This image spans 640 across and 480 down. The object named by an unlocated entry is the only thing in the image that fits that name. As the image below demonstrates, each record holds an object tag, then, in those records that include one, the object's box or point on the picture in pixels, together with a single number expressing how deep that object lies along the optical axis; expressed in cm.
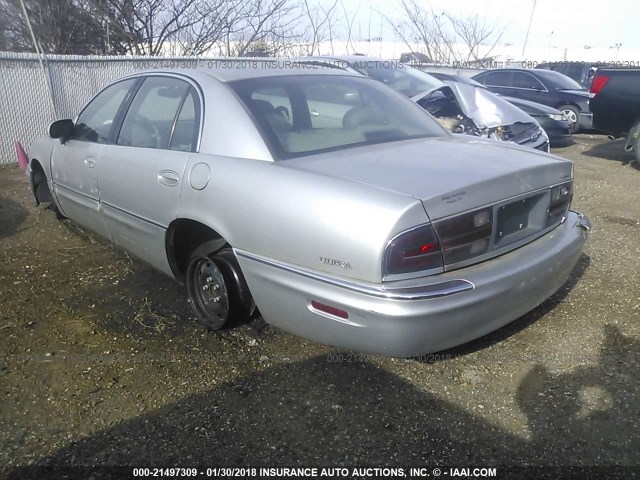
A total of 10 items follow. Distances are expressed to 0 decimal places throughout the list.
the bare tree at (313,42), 1653
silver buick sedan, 219
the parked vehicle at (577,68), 1791
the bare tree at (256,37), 1341
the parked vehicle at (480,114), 609
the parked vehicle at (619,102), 780
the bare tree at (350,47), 1958
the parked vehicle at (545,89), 1157
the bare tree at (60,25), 1219
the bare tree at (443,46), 2159
